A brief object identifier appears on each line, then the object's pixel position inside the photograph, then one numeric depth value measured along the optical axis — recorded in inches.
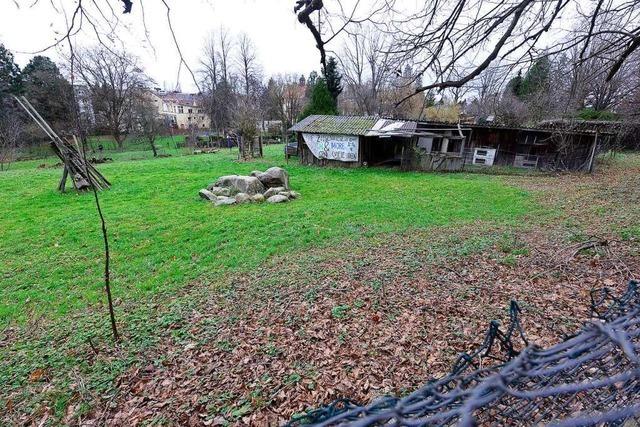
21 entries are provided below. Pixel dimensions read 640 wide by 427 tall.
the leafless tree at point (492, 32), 130.5
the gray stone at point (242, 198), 426.3
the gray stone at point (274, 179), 483.5
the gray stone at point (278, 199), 422.6
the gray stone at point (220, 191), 458.6
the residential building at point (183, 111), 1905.6
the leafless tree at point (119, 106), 1185.4
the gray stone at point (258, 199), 428.5
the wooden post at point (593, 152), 614.1
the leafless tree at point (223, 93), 1288.1
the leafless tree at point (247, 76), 1510.8
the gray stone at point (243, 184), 452.4
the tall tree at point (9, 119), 859.8
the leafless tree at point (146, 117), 1264.8
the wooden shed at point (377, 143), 682.2
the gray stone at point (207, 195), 436.6
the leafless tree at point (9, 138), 844.4
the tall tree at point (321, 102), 1055.6
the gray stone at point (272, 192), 445.7
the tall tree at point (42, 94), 1026.8
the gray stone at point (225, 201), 412.3
